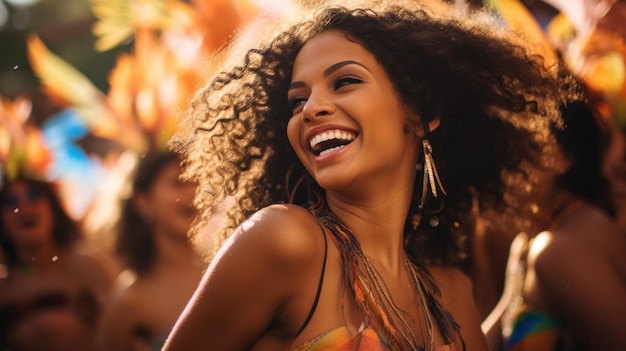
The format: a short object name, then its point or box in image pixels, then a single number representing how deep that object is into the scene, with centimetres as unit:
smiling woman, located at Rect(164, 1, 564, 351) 209
